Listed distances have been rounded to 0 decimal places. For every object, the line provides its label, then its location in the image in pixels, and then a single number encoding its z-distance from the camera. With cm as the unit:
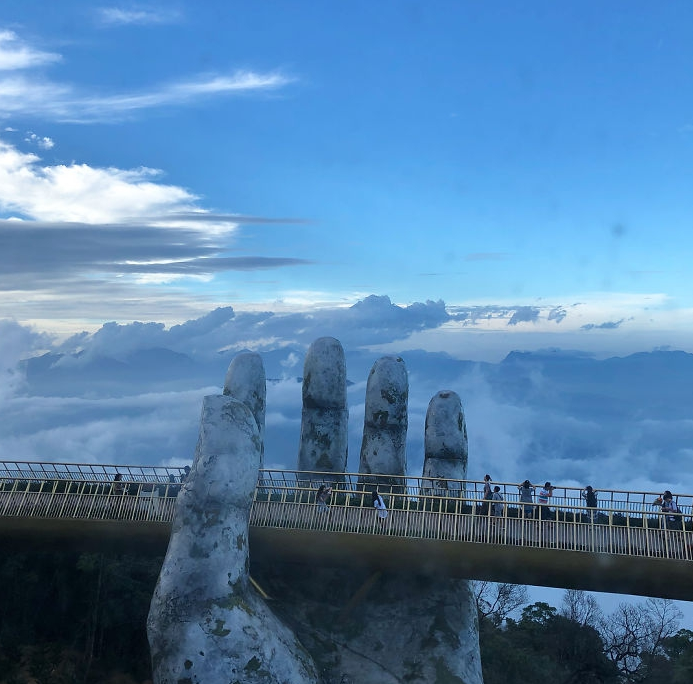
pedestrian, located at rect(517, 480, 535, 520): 2511
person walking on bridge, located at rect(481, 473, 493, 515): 2383
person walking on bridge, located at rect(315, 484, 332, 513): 2442
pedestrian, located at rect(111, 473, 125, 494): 2578
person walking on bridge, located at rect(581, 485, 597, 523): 2482
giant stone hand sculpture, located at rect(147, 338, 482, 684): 1975
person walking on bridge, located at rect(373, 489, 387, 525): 2391
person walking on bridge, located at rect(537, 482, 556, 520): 2384
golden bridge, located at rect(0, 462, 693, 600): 2239
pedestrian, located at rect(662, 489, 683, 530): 2291
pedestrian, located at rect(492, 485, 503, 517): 2430
